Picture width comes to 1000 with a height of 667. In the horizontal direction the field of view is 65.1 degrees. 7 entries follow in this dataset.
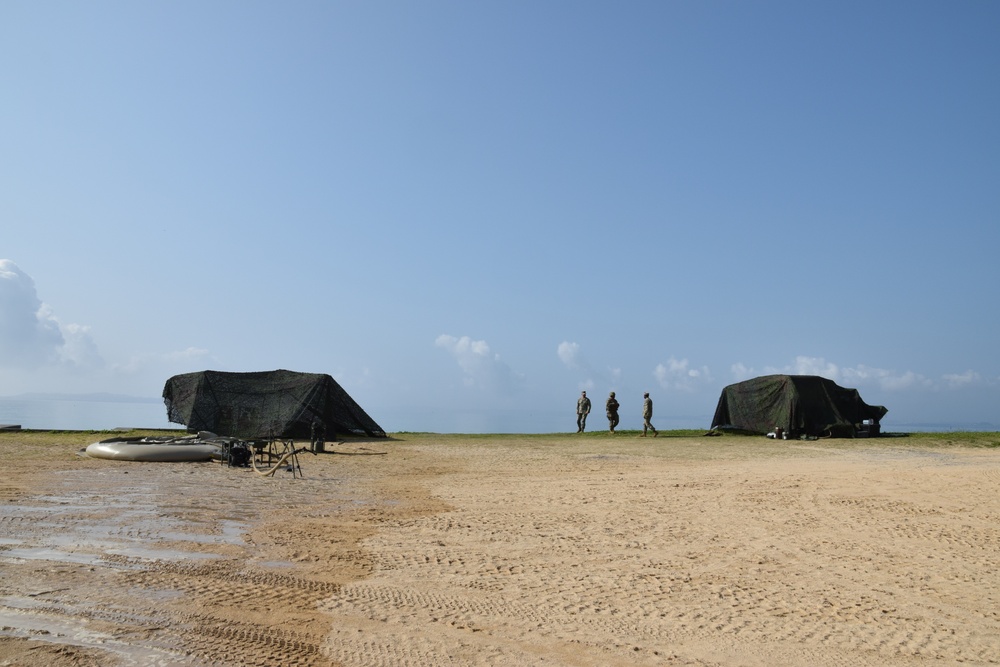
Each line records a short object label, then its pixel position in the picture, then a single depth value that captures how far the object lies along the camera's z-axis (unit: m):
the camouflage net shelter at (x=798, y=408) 28.22
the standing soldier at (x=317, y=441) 20.45
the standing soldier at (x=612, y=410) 30.00
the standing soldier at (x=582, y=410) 30.53
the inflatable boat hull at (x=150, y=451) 18.19
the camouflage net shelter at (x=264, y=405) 26.05
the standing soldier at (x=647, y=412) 28.56
